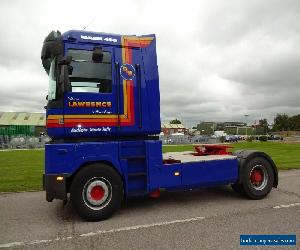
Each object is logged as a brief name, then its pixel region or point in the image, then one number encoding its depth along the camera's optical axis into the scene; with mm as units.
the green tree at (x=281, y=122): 133000
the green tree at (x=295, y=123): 130375
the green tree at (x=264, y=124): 138750
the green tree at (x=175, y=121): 146988
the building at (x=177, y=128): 121162
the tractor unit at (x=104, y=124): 5957
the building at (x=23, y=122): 63169
